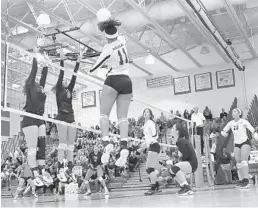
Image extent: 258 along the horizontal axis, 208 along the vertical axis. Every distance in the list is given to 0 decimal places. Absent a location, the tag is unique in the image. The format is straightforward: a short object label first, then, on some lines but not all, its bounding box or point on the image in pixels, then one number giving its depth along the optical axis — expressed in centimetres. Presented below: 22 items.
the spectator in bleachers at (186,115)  2322
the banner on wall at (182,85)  2528
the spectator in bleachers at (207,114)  2322
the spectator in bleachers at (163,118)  2145
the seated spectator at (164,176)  1373
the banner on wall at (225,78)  2398
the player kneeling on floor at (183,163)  719
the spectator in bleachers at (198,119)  1616
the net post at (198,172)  1152
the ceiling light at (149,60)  1839
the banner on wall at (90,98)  2490
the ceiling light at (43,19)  1120
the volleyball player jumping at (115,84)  508
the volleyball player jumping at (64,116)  681
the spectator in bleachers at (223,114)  2239
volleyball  506
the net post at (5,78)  532
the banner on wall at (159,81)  2594
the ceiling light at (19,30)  1936
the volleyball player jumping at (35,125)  586
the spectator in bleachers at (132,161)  1697
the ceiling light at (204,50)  2350
